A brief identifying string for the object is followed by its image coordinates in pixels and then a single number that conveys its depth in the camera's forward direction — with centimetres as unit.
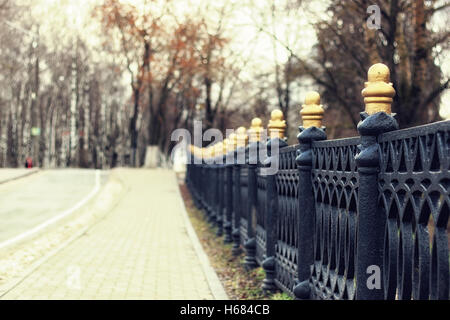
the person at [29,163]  3303
